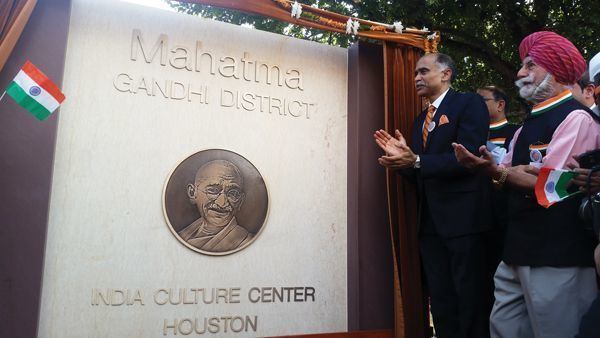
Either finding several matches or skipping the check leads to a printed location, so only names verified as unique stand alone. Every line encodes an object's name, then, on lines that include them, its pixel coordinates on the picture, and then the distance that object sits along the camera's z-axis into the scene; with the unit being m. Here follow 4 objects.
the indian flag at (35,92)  2.97
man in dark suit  3.43
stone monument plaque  3.31
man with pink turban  2.65
